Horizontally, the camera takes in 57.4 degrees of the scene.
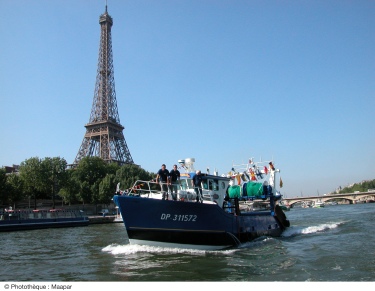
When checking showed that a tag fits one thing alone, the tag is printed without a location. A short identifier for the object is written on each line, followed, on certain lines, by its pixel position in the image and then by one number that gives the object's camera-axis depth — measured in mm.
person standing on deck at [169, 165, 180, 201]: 15770
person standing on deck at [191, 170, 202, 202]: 16609
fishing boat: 14922
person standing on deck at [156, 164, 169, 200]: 15438
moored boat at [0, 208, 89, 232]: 38594
